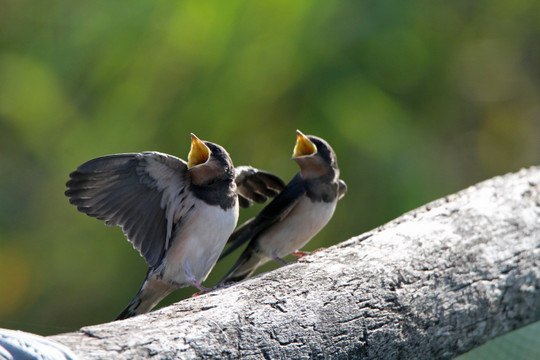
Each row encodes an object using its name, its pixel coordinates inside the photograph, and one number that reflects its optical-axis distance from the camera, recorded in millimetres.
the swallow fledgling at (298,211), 5883
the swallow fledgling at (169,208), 4973
